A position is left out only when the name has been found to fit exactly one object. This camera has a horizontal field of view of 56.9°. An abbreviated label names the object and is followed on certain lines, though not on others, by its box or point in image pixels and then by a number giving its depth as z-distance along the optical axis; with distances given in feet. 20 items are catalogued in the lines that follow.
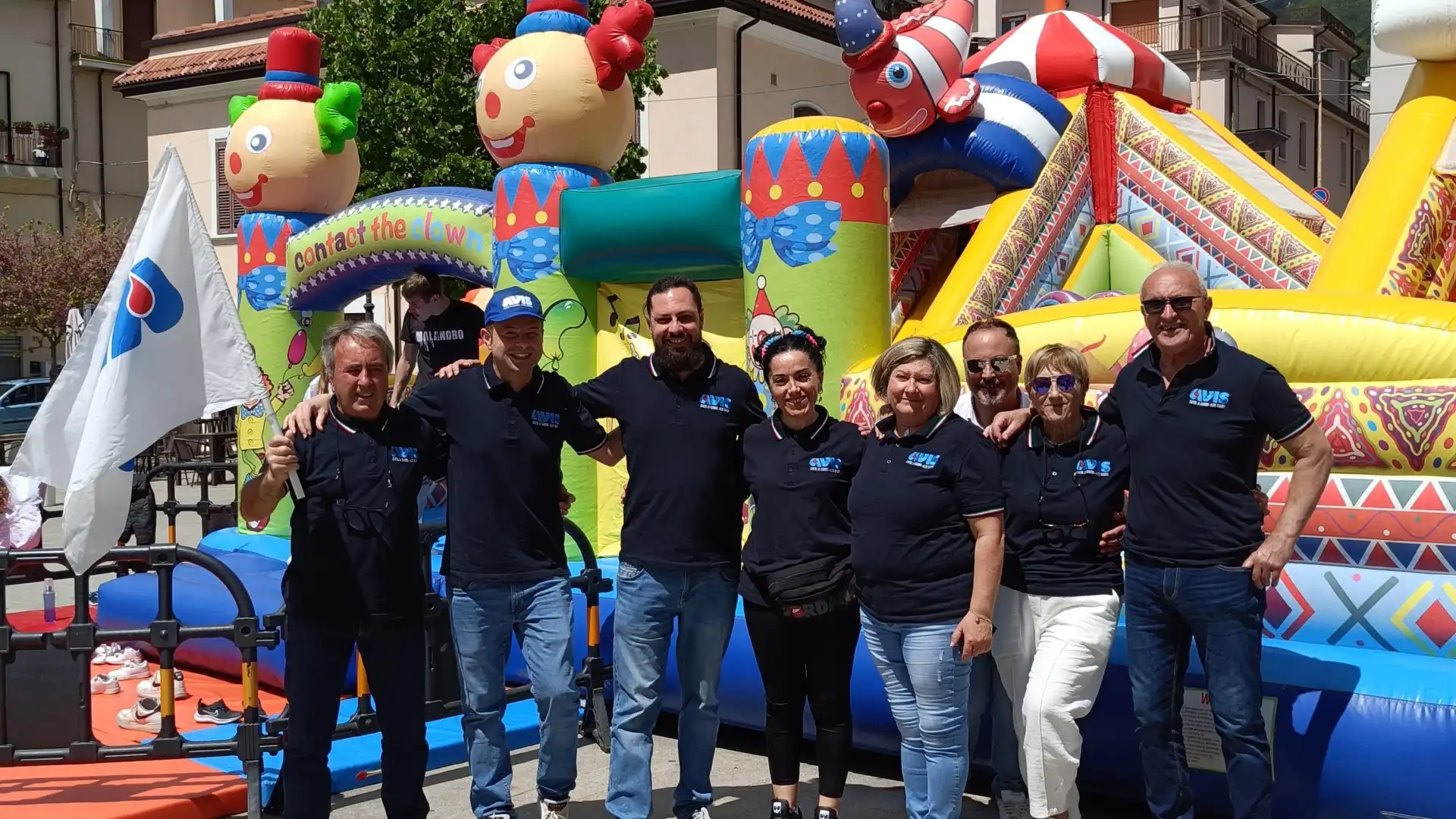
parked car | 68.03
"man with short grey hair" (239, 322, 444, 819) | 11.78
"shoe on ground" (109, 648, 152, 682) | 19.61
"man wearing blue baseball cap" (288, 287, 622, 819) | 12.41
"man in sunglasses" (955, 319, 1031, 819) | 12.10
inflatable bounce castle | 13.23
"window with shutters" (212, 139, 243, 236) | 76.48
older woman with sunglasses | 11.41
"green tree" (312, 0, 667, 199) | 52.39
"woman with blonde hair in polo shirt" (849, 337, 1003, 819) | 11.18
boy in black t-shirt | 20.84
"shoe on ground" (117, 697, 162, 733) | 17.22
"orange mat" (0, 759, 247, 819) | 13.52
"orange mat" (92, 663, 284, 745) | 17.12
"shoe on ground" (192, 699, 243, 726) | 17.22
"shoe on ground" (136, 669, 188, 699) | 17.98
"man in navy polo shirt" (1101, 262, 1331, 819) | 10.84
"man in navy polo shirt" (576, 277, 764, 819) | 12.41
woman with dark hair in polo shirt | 11.92
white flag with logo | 11.91
